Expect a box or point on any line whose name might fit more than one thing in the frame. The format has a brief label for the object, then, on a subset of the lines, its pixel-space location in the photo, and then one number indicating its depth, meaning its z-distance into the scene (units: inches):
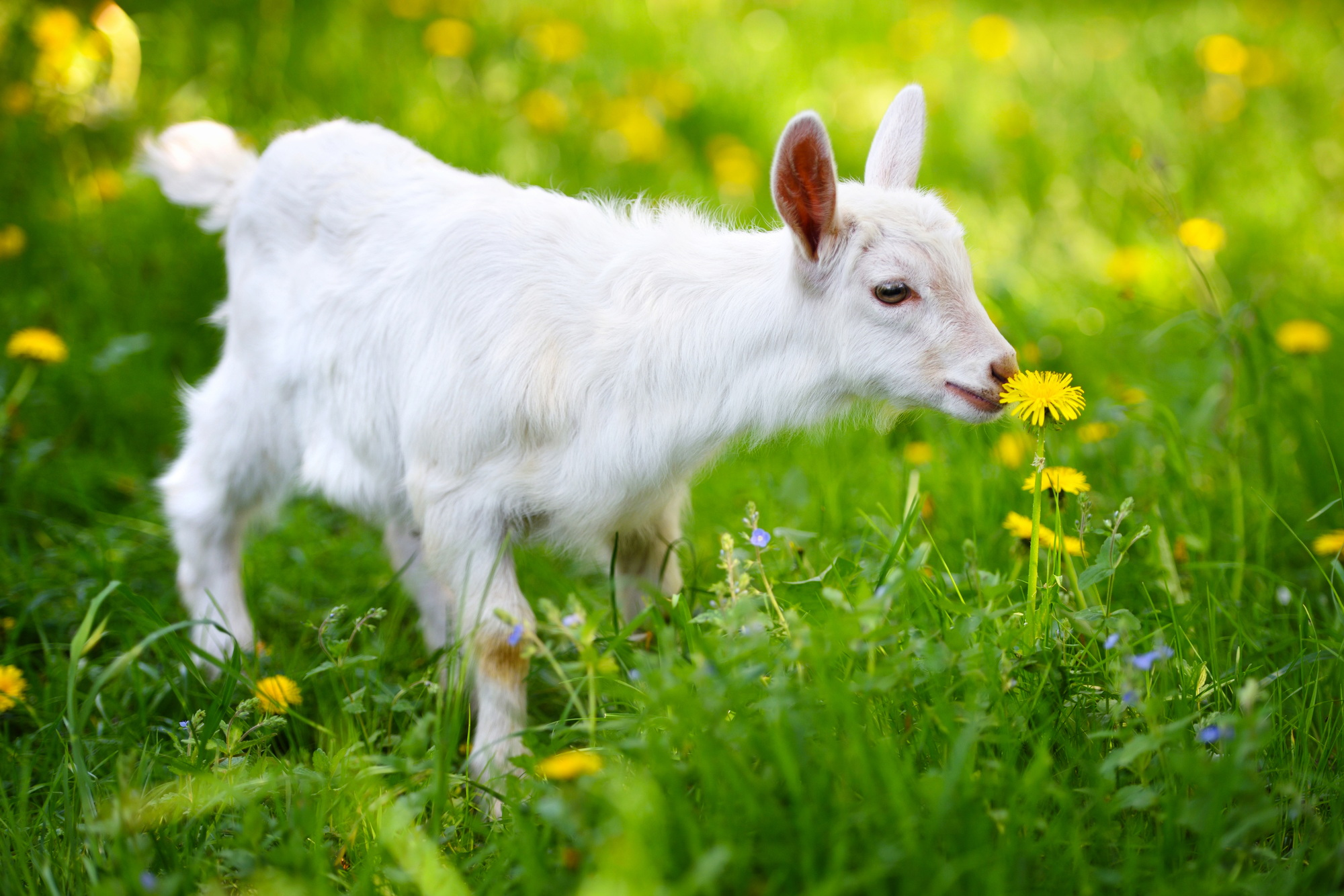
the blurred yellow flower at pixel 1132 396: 148.4
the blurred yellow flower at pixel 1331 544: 101.7
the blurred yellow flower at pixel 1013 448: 130.0
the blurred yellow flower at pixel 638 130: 204.2
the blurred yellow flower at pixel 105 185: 185.5
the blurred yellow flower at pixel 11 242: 166.2
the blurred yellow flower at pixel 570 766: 66.7
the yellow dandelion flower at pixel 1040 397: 82.0
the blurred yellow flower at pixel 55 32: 187.3
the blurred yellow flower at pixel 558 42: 219.3
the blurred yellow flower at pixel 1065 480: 90.0
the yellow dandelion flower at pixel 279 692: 91.6
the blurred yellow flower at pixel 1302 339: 136.3
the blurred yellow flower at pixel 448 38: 214.8
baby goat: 90.5
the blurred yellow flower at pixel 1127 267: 180.4
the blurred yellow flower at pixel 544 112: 205.3
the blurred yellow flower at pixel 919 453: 139.9
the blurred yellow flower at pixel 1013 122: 223.1
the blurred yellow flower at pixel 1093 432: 129.7
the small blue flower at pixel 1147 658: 69.2
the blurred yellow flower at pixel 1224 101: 231.5
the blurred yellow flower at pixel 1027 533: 95.8
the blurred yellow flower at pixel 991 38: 243.1
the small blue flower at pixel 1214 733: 67.1
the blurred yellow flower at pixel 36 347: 130.8
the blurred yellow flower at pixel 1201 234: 136.7
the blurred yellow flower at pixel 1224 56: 230.1
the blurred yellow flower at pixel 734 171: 203.9
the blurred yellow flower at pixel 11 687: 96.8
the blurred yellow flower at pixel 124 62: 194.7
